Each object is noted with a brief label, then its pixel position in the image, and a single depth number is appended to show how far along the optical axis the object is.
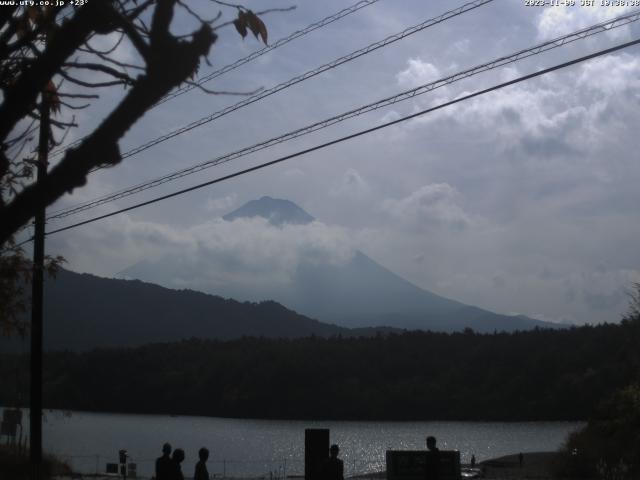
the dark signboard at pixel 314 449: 12.26
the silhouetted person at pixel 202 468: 11.75
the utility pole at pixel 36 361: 17.27
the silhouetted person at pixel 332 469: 11.00
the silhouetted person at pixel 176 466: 11.18
